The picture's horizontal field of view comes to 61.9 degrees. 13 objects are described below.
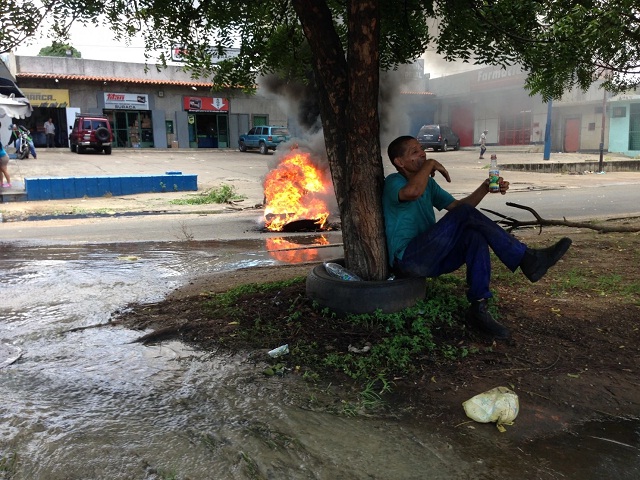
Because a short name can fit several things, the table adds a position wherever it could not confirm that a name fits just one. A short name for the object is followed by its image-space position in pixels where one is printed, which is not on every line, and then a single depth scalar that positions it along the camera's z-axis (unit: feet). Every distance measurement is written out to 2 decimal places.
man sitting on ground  11.86
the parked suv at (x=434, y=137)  113.39
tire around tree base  12.31
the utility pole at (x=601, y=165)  82.46
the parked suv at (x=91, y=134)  99.30
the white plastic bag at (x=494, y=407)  9.21
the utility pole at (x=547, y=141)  89.56
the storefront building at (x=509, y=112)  115.44
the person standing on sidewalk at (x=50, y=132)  108.99
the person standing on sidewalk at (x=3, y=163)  50.05
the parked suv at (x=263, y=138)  108.58
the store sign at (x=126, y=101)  115.65
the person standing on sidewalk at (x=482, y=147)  101.33
